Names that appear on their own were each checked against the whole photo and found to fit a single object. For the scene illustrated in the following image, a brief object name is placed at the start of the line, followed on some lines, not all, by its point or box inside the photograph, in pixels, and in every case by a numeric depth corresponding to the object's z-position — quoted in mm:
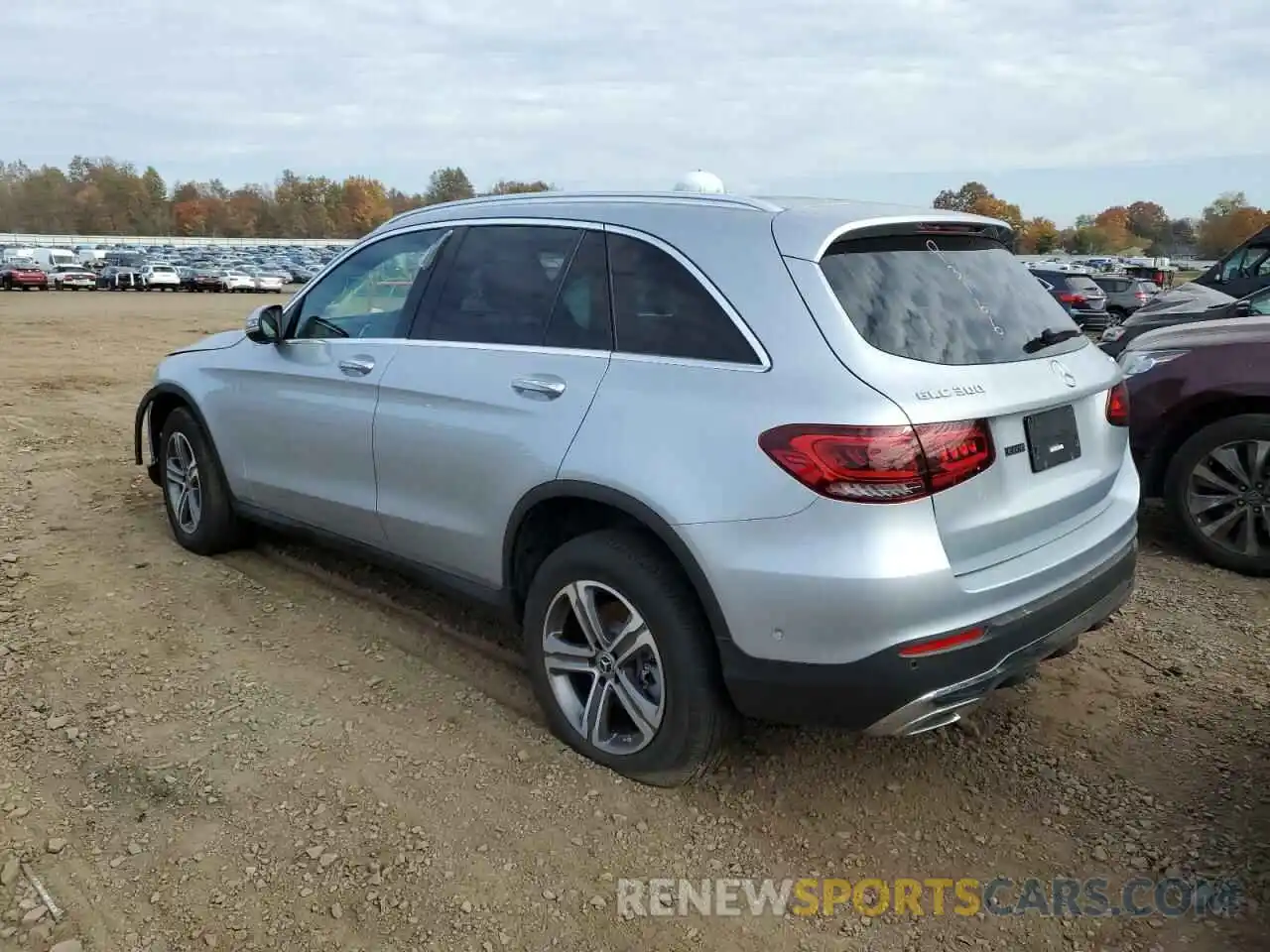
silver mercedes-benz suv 2602
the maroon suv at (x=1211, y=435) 5035
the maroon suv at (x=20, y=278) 41000
